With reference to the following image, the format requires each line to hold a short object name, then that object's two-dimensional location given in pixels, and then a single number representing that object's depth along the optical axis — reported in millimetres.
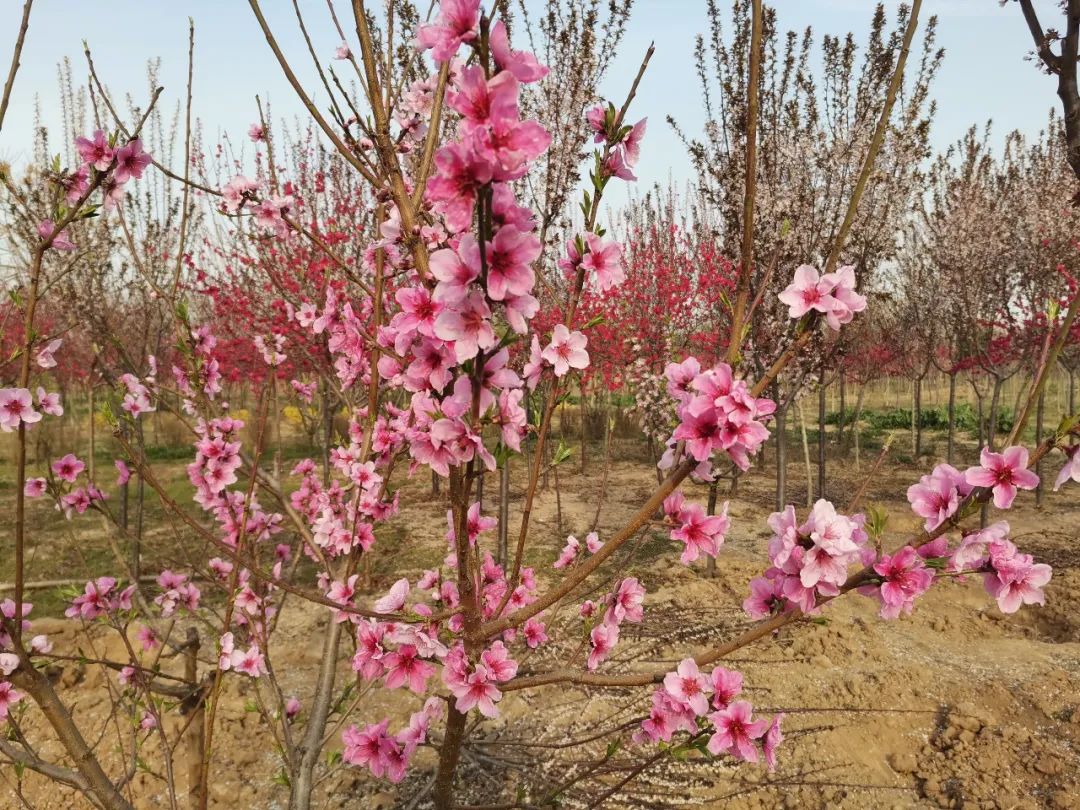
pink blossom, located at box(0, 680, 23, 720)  619
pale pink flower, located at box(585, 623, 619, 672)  571
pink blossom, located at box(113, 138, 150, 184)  545
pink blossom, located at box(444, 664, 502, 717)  454
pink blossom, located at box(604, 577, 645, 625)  539
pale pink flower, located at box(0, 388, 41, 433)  534
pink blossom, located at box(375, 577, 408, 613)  472
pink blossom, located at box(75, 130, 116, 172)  534
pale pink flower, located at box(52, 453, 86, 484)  743
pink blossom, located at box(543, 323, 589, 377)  442
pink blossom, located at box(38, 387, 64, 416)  620
